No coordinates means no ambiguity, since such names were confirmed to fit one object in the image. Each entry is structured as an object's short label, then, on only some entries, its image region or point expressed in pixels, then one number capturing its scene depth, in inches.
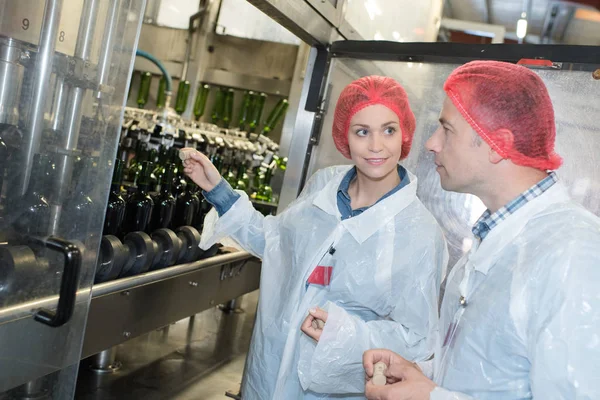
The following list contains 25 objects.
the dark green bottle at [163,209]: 113.3
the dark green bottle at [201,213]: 127.4
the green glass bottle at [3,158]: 47.8
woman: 70.1
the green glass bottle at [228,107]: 209.3
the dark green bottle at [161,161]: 128.2
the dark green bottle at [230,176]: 152.6
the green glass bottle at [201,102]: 214.7
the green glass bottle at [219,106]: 213.0
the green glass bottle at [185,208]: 120.6
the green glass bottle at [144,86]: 203.5
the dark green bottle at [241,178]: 162.6
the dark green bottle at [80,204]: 53.3
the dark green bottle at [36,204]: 50.2
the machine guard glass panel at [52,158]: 48.9
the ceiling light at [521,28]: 247.0
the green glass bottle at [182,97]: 204.5
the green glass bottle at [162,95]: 210.5
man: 43.4
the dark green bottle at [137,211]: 105.4
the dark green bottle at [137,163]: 134.0
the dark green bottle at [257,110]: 203.8
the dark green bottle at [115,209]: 97.4
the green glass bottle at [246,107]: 205.2
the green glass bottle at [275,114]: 211.0
